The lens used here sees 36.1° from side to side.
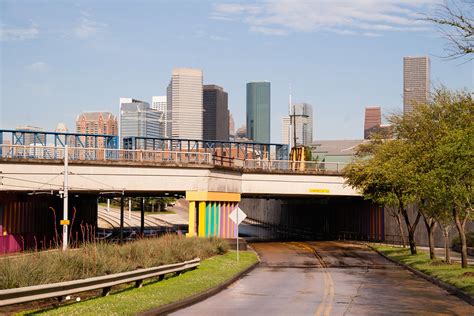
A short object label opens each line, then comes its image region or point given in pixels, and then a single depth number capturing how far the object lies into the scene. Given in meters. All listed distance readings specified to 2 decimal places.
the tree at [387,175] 45.50
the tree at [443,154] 30.53
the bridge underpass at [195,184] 50.16
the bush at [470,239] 53.09
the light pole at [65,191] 42.11
